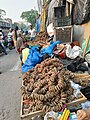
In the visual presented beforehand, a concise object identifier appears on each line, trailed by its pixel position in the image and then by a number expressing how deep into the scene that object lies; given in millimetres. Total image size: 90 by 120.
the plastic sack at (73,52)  2841
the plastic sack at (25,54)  3190
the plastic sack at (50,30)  4524
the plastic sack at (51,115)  1441
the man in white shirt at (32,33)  6828
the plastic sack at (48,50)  2994
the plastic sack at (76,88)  1663
